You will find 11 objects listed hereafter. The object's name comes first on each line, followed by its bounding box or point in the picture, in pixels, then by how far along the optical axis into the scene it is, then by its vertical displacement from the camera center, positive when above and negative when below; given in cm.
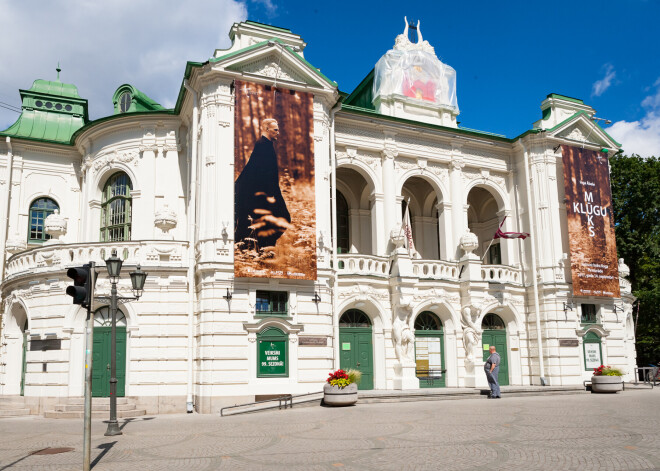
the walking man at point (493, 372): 2083 -118
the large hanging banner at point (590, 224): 2694 +490
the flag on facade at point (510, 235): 2678 +432
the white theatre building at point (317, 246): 2070 +366
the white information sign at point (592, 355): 2670 -88
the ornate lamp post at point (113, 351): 1411 -15
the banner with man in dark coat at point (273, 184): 2091 +542
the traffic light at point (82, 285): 923 +90
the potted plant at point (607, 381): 2319 -172
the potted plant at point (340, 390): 1877 -150
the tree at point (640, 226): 3700 +642
